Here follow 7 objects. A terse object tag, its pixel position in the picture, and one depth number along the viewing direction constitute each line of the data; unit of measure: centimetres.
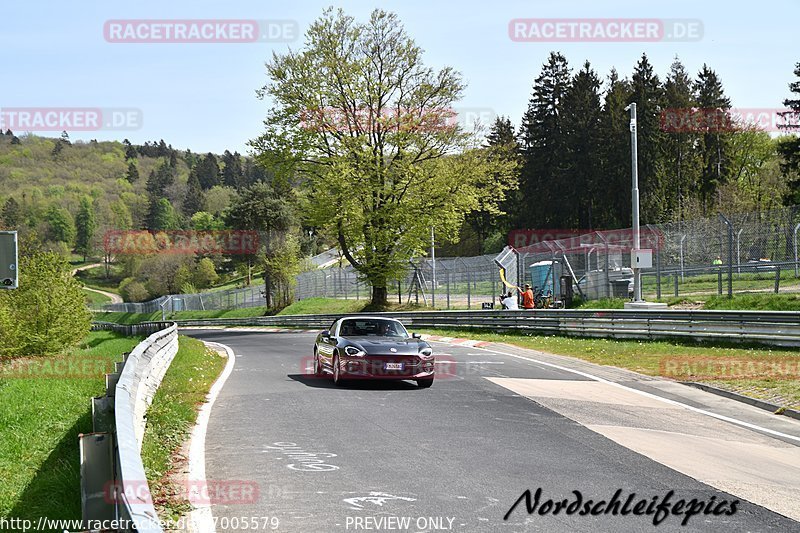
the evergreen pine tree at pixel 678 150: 7069
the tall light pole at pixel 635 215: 2609
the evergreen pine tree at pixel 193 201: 17900
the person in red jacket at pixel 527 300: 3045
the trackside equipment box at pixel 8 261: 1789
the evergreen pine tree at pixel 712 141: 7532
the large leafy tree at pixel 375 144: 4172
